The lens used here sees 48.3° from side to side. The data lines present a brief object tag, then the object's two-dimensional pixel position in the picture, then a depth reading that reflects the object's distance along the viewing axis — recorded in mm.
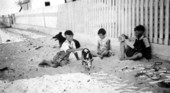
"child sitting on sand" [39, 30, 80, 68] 6145
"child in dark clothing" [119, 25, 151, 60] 5992
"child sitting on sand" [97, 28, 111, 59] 6775
